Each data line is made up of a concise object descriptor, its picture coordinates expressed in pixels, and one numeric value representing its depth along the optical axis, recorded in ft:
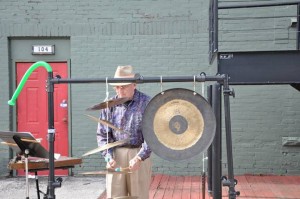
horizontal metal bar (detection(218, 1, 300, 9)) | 18.62
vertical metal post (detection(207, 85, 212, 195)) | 18.31
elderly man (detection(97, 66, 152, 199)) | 13.51
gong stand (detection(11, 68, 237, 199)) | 12.89
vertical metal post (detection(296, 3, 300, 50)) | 19.07
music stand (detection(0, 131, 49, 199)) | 14.53
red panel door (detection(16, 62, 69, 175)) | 27.43
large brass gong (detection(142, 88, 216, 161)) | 12.40
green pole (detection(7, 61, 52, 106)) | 13.62
